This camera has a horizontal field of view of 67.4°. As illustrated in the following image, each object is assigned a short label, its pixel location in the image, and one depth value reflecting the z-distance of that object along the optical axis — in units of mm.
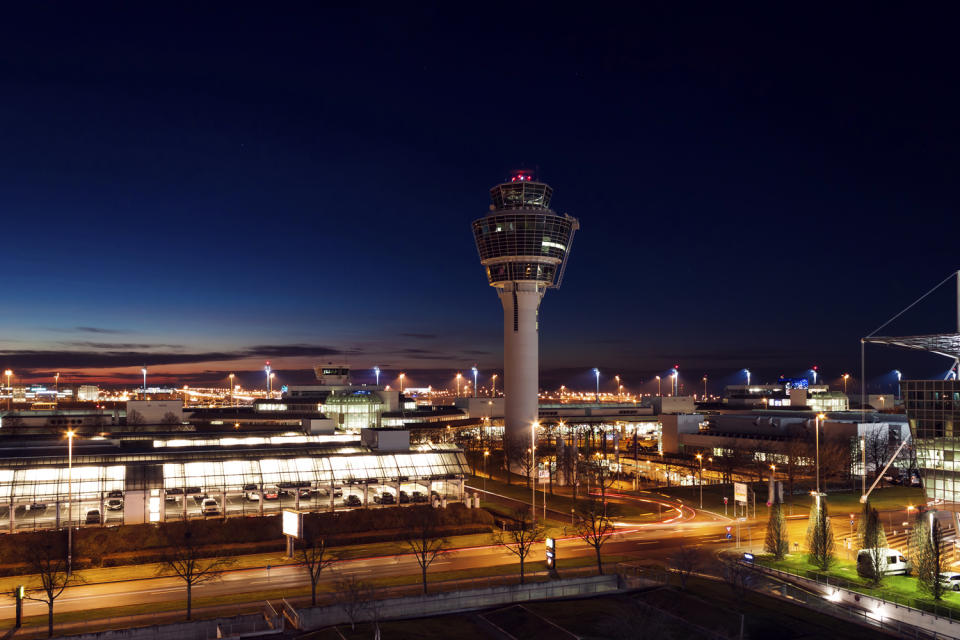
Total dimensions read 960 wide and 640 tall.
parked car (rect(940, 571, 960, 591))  56156
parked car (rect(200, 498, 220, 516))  72731
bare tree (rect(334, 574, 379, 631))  45656
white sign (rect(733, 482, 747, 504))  73688
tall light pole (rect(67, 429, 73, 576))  55756
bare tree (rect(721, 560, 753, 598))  52406
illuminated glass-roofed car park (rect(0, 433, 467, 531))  68938
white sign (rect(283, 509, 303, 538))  60594
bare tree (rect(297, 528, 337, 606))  50362
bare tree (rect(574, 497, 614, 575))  61428
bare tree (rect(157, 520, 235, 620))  51369
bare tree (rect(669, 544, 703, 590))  56125
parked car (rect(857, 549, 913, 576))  59594
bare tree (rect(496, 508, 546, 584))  65781
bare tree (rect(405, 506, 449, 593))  62156
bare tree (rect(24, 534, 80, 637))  46959
